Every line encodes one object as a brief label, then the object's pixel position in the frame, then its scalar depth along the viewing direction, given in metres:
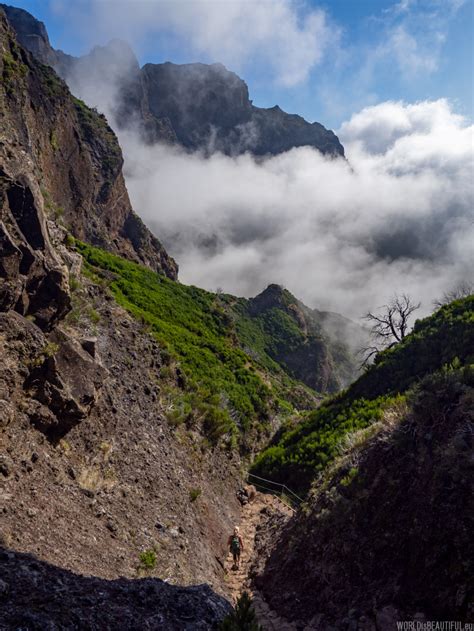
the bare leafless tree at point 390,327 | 28.84
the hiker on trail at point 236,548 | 12.92
